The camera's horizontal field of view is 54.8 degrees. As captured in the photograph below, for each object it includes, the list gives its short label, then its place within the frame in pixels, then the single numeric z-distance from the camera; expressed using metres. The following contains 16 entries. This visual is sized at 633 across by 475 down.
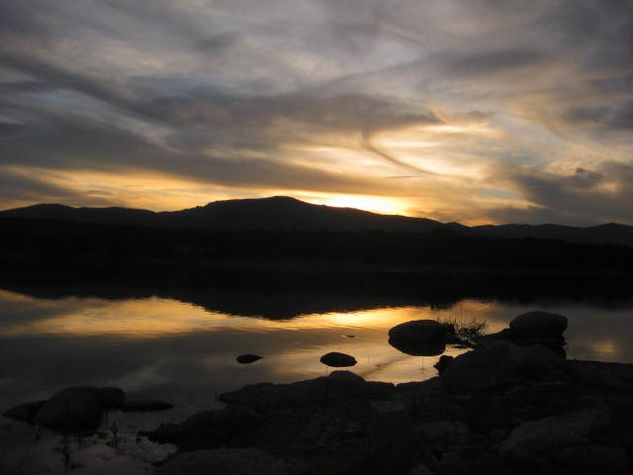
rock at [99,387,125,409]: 10.91
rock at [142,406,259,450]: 9.22
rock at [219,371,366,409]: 11.17
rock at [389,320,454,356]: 18.52
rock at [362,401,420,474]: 6.59
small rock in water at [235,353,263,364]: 15.30
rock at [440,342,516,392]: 11.74
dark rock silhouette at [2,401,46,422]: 10.18
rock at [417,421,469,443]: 8.76
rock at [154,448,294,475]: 7.10
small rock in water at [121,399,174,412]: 10.80
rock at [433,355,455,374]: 14.88
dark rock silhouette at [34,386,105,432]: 9.90
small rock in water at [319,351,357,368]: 15.20
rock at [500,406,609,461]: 7.04
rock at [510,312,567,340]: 19.98
